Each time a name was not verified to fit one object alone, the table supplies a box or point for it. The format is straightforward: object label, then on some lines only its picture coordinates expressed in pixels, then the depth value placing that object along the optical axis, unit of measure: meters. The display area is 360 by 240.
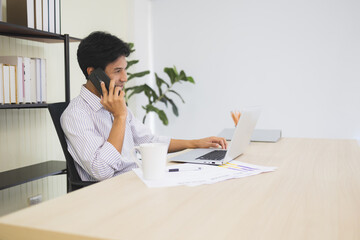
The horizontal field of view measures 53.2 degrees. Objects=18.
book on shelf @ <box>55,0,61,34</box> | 2.32
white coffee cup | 1.07
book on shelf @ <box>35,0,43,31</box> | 2.18
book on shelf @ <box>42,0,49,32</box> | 2.22
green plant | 3.62
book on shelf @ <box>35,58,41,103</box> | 2.26
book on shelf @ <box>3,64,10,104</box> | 2.04
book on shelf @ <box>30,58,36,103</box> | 2.23
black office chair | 1.50
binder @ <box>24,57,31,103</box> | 2.17
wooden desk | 0.69
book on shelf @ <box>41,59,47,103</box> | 2.29
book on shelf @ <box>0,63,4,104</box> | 2.01
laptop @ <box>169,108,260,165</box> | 1.35
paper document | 1.07
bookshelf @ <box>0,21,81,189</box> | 2.02
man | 1.42
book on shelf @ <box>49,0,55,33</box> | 2.27
